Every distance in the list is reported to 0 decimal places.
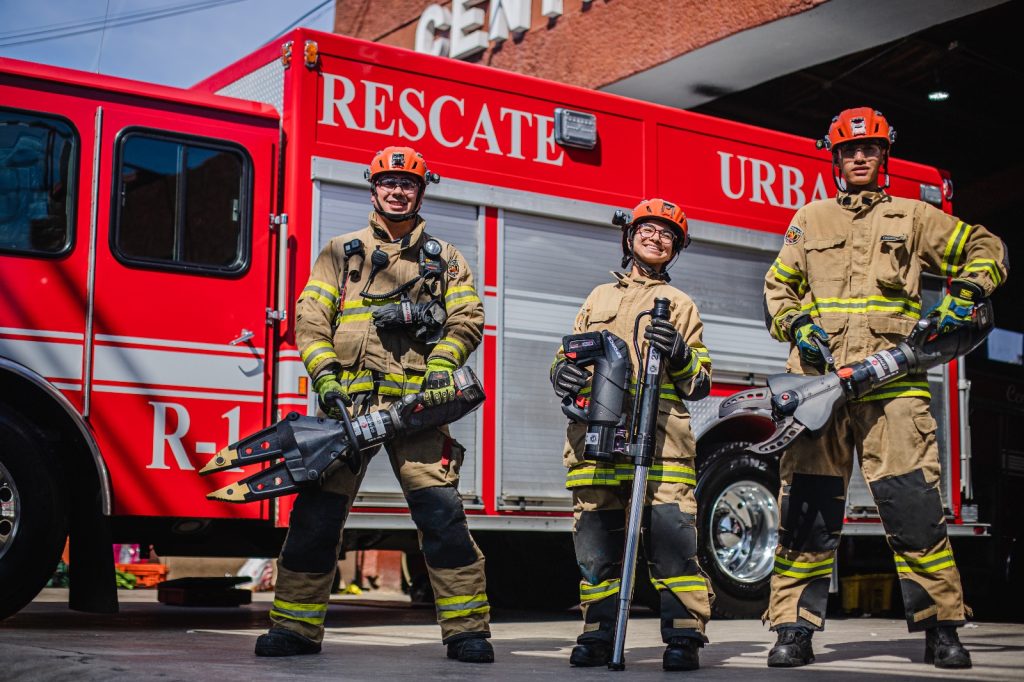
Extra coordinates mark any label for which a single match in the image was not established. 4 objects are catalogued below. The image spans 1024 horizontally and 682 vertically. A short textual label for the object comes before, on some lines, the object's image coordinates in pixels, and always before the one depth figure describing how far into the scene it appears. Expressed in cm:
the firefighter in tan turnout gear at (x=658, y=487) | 504
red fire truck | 630
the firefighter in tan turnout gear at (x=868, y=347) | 519
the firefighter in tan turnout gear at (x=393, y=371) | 517
